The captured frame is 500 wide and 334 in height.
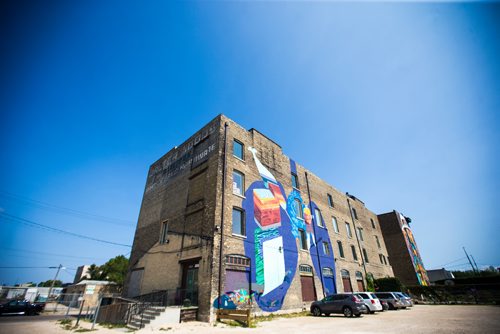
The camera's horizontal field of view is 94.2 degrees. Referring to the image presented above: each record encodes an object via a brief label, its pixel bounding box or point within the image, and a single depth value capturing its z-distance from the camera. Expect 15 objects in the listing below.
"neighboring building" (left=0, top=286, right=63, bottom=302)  32.37
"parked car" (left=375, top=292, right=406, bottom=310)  18.75
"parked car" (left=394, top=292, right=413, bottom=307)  19.44
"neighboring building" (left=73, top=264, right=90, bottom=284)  65.94
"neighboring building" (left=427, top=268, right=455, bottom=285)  50.47
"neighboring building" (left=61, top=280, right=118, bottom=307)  38.31
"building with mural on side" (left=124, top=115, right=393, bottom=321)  14.09
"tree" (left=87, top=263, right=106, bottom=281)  54.38
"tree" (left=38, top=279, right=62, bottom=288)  91.06
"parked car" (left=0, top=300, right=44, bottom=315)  17.44
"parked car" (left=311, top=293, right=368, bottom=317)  14.19
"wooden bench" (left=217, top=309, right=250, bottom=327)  11.05
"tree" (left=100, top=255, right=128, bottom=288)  52.62
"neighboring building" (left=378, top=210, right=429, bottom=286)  36.78
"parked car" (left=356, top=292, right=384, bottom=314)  15.77
